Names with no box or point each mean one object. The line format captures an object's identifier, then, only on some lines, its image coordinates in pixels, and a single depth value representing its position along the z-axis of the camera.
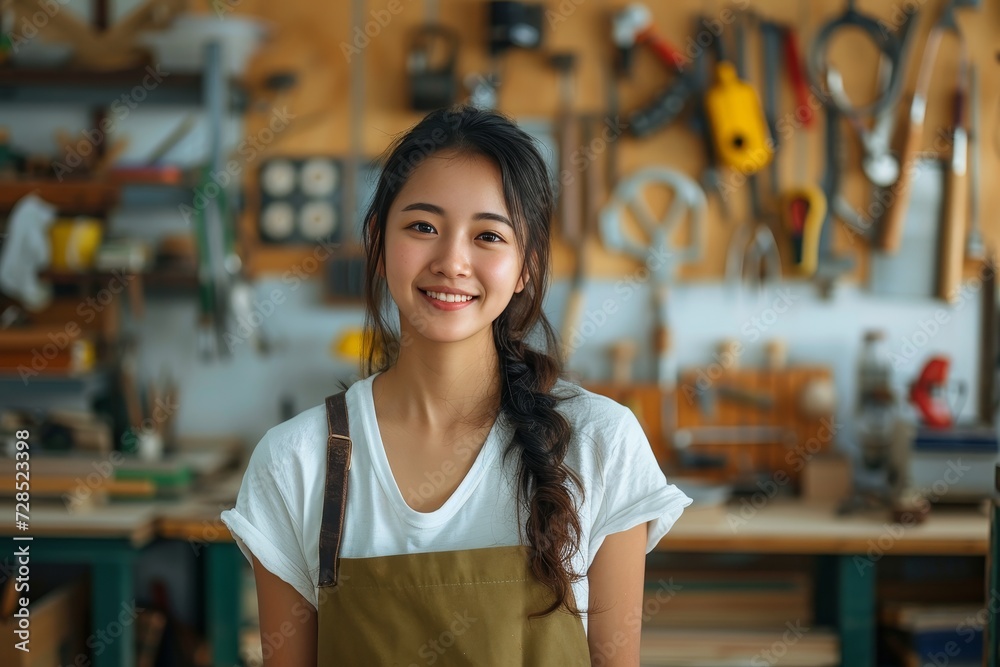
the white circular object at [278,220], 3.12
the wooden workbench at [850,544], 2.46
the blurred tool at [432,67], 3.02
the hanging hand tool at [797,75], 3.01
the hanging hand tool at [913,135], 2.97
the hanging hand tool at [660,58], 2.99
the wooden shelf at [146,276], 2.91
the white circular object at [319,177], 3.11
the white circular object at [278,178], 3.11
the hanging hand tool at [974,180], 2.99
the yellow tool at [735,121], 2.94
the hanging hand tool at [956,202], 2.97
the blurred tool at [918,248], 3.02
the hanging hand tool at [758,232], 3.04
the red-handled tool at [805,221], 2.97
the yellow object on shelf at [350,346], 2.93
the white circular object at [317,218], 3.12
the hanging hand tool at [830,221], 3.02
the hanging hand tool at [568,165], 3.06
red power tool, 2.82
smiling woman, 1.32
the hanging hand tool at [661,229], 3.05
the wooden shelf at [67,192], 2.95
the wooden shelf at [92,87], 3.02
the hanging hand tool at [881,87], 2.96
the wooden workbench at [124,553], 2.49
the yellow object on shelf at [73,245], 2.91
